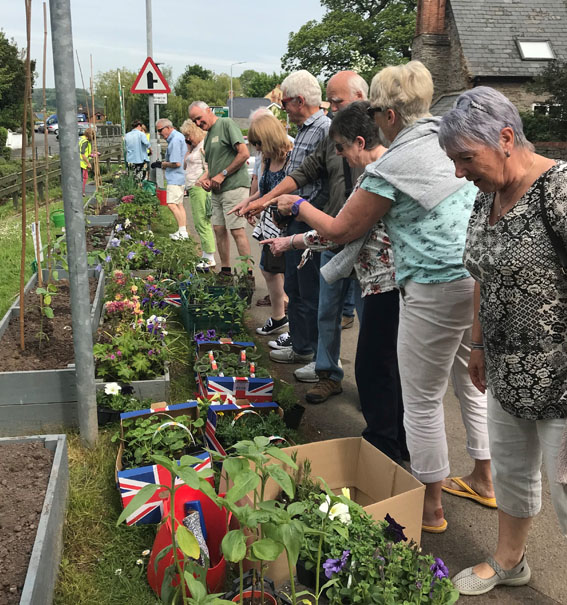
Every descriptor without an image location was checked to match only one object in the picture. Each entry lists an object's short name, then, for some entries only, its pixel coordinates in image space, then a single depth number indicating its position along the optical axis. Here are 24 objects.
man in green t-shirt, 6.43
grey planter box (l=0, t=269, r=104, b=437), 3.56
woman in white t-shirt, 7.48
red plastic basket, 2.26
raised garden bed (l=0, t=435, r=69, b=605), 2.05
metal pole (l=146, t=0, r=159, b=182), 13.35
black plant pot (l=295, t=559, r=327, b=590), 2.08
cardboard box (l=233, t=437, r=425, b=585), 2.26
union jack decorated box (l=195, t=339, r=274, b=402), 3.65
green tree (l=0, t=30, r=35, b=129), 21.45
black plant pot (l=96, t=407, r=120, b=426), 3.60
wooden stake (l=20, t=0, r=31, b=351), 3.50
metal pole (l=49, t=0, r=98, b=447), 2.81
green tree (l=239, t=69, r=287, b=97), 88.12
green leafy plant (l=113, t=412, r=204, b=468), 2.96
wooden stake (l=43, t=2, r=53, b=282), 4.37
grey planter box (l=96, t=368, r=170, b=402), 3.80
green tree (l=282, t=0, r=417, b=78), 44.47
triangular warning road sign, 11.53
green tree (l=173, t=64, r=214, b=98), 85.94
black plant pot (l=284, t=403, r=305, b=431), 3.57
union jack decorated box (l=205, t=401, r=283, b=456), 3.10
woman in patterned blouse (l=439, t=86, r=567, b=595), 1.89
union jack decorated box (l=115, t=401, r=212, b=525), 2.73
